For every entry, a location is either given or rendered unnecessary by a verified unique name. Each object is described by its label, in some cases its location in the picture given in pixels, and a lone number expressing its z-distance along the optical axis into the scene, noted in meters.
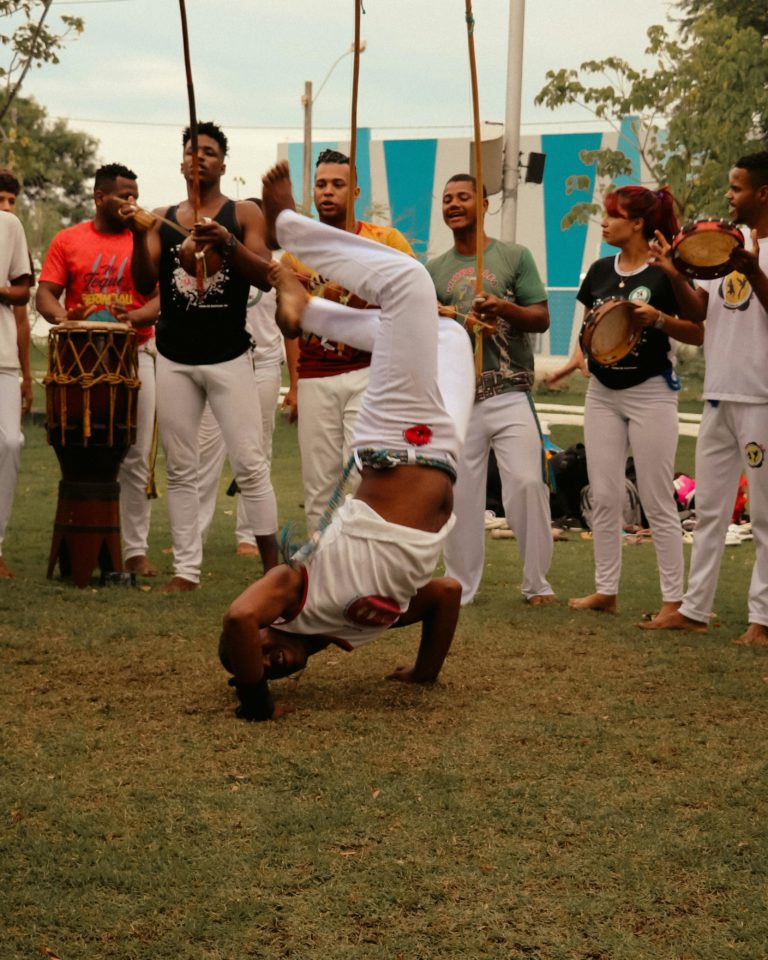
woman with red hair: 7.23
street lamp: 31.85
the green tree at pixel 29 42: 11.87
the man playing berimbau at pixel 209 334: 7.16
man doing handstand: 4.84
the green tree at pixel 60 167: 38.53
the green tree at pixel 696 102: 17.69
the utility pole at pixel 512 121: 14.90
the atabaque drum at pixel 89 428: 7.59
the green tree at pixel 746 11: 23.25
